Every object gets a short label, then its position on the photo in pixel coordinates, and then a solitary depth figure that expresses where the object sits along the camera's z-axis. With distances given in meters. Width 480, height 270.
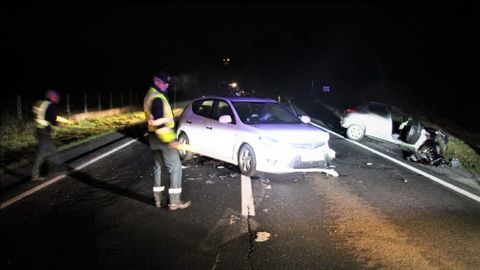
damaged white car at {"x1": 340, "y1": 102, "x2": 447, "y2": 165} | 11.39
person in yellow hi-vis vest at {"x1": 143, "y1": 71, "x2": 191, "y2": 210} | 6.19
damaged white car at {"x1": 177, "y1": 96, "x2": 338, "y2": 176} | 8.26
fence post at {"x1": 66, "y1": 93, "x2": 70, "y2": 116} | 19.32
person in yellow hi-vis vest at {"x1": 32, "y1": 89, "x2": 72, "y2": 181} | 8.01
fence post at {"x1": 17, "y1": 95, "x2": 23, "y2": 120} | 15.78
